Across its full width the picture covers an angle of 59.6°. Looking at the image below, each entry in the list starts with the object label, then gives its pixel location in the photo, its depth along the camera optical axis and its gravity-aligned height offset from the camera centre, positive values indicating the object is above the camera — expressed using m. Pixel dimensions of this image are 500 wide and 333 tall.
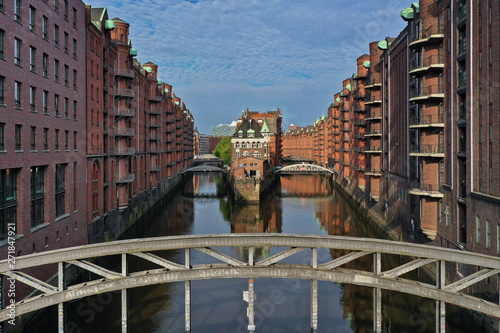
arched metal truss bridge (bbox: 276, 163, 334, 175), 112.94 -1.85
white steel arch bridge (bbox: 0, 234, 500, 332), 18.25 -4.93
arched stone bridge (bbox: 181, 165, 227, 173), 108.31 -1.50
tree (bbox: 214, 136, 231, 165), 149.34 +4.64
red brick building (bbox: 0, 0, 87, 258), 23.97 +2.52
